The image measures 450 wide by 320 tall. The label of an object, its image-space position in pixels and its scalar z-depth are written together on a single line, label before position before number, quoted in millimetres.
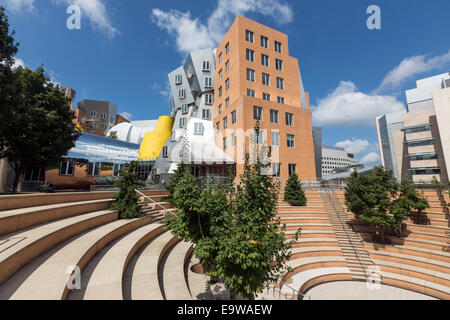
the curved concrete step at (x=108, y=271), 4664
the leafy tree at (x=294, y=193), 18953
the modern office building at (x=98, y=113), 78312
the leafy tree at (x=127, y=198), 11812
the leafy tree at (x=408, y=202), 14164
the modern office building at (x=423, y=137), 42844
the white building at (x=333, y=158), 163125
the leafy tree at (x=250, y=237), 4570
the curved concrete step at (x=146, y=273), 5242
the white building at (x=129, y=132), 65062
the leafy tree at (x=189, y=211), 5230
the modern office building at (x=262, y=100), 24266
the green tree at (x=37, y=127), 14070
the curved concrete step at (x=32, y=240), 4577
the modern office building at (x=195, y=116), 26195
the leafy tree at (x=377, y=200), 14070
